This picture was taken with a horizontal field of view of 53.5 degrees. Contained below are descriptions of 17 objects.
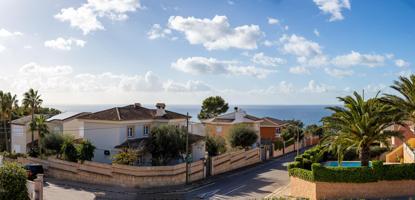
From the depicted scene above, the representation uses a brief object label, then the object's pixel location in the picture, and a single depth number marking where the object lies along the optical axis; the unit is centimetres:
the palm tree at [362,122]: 2953
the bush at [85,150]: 4075
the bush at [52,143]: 4791
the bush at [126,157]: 3862
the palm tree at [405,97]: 3131
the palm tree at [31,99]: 4884
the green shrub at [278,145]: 6095
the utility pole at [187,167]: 3878
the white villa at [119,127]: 4422
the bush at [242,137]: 5462
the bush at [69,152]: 4184
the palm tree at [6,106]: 5406
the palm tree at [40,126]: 4641
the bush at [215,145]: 4946
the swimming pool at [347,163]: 4516
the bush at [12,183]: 2492
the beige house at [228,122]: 6228
